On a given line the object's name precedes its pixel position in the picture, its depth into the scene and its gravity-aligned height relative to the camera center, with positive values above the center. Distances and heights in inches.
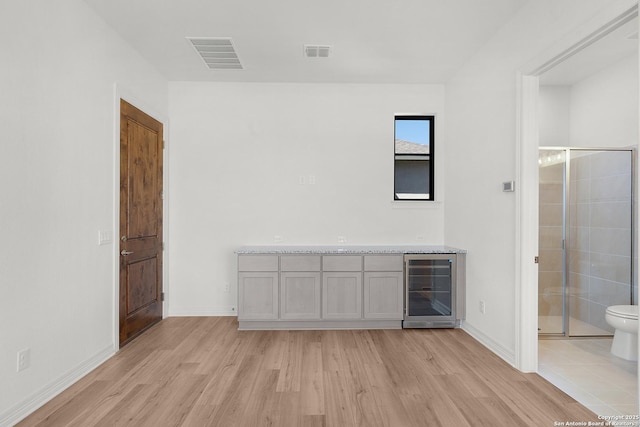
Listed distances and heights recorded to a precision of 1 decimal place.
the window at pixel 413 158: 175.2 +27.1
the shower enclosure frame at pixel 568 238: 135.6 -10.6
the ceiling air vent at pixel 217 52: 128.3 +63.3
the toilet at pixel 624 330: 112.1 -39.0
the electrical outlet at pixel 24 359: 82.4 -37.2
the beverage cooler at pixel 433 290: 149.0 -34.8
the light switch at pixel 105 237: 113.6 -9.7
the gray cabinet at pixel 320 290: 145.9 -34.3
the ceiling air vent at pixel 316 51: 133.2 +63.8
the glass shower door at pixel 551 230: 140.4 -7.5
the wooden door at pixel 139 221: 128.4 -5.2
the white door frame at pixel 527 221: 107.3 -2.9
